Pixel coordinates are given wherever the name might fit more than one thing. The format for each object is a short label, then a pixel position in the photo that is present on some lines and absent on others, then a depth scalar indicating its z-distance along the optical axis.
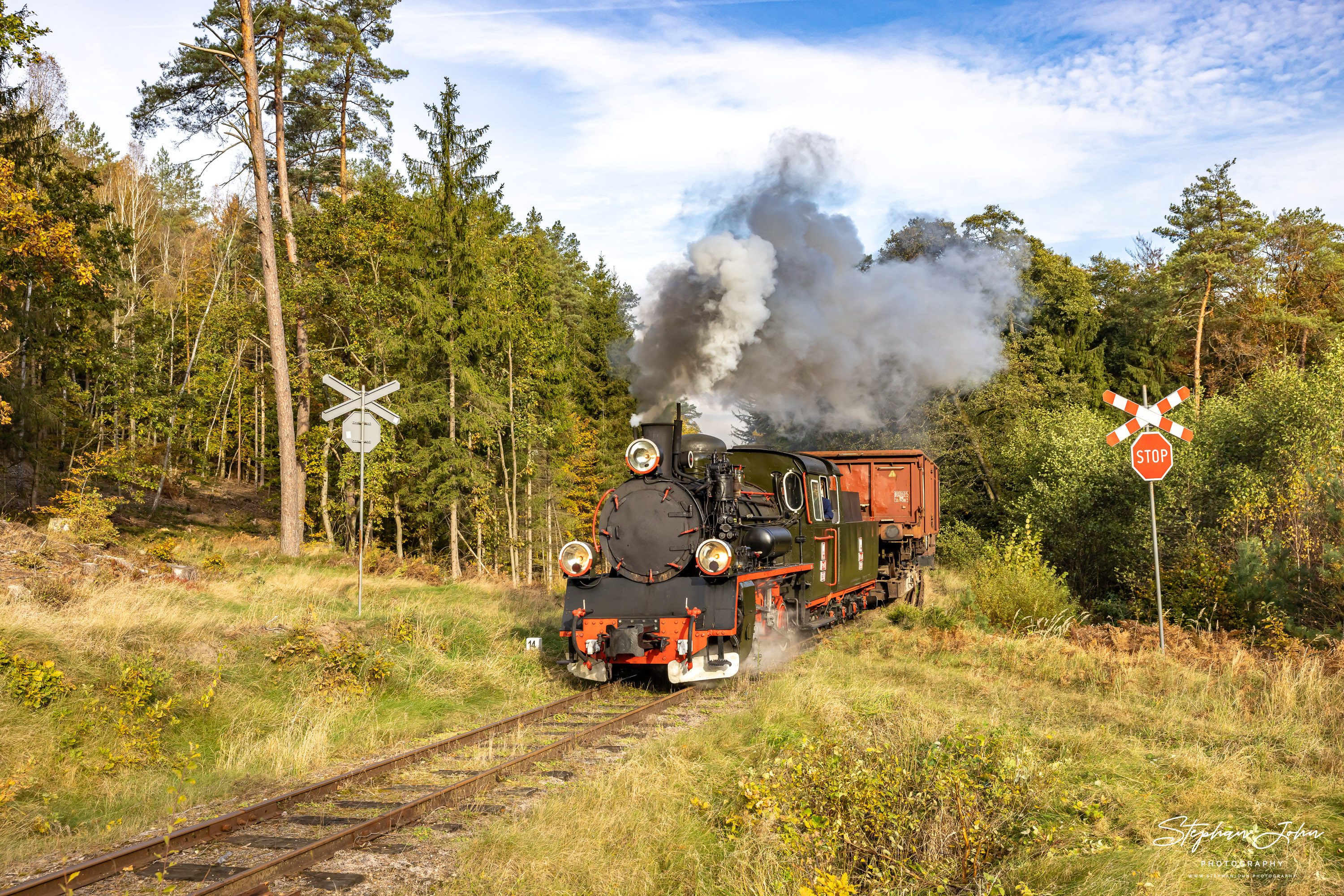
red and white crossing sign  10.28
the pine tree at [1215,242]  29.72
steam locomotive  8.92
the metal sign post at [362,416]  10.64
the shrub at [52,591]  9.49
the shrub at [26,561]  10.59
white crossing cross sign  10.88
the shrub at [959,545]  28.11
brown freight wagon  17.20
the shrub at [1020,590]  13.27
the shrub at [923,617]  12.72
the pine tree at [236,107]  17.77
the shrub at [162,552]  14.55
